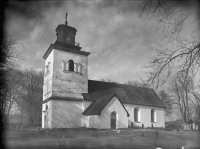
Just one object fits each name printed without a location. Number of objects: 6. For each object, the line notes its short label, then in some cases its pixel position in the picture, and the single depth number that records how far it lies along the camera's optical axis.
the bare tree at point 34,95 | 39.88
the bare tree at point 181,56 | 6.61
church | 23.28
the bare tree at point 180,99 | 40.91
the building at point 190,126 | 36.43
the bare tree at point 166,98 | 49.86
